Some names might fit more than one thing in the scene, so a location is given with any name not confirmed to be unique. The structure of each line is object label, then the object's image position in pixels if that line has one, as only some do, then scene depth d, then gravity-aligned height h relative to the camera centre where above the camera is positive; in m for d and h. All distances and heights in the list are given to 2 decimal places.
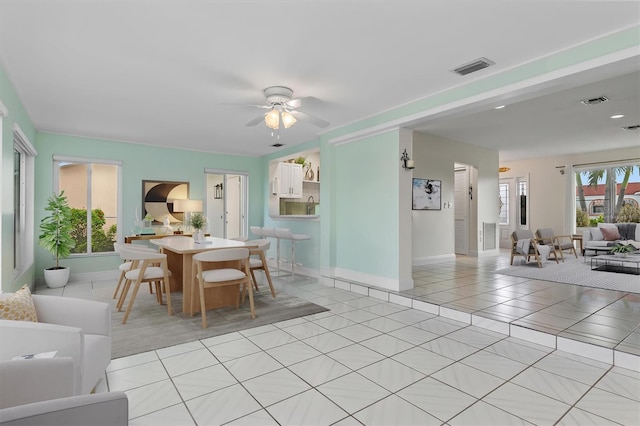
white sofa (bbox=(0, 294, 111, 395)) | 1.67 -0.68
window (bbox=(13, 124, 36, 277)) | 4.56 +0.15
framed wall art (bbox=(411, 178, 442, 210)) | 6.75 +0.39
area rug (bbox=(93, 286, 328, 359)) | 3.11 -1.19
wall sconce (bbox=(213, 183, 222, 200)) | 7.93 +0.51
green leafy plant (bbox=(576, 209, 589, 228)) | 8.84 -0.14
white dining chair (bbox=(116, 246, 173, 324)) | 3.74 -0.68
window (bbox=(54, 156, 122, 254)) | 5.94 +0.28
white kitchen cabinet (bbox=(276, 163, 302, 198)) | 7.46 +0.76
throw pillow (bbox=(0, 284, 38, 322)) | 1.85 -0.54
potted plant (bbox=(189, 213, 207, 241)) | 4.73 -0.16
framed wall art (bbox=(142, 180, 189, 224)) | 6.61 +0.33
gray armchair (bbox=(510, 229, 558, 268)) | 6.55 -0.68
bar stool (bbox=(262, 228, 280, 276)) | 6.03 -0.37
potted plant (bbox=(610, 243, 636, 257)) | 5.85 -0.65
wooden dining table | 3.91 -0.73
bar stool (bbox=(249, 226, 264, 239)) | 6.39 -0.34
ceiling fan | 3.64 +1.21
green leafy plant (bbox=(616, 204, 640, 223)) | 8.03 -0.03
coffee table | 5.61 -1.02
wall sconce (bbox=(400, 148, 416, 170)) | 4.58 +0.72
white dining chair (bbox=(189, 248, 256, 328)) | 3.55 -0.67
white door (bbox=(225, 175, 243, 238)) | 8.09 +0.16
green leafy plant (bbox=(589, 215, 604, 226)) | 8.66 -0.19
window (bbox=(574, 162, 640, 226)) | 8.09 +0.58
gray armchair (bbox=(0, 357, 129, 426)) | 1.08 -0.68
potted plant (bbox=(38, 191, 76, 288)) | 5.10 -0.35
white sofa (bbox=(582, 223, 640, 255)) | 7.22 -0.55
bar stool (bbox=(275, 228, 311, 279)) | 5.75 -0.39
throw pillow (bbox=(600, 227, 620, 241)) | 7.42 -0.47
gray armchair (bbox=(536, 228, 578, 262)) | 7.05 -0.55
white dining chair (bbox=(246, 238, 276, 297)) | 4.41 -0.53
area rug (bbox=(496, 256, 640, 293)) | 4.85 -1.04
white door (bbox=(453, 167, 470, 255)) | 8.36 +0.08
